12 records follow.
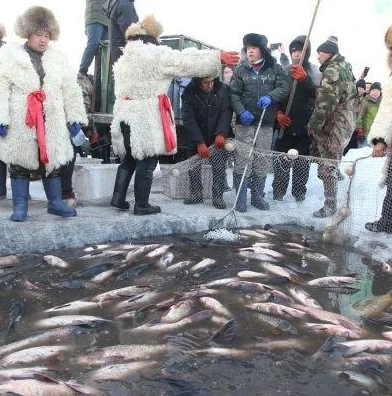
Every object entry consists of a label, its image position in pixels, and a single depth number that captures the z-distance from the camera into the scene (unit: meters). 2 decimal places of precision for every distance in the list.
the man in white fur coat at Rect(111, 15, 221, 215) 6.00
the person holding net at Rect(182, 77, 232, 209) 6.95
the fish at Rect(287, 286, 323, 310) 3.92
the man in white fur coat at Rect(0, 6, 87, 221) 5.38
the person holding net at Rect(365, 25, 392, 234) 5.76
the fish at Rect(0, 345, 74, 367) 2.93
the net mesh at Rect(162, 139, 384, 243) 6.59
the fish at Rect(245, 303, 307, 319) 3.70
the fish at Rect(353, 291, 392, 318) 3.83
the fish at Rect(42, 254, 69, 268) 4.70
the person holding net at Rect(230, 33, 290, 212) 6.86
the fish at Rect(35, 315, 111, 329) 3.45
